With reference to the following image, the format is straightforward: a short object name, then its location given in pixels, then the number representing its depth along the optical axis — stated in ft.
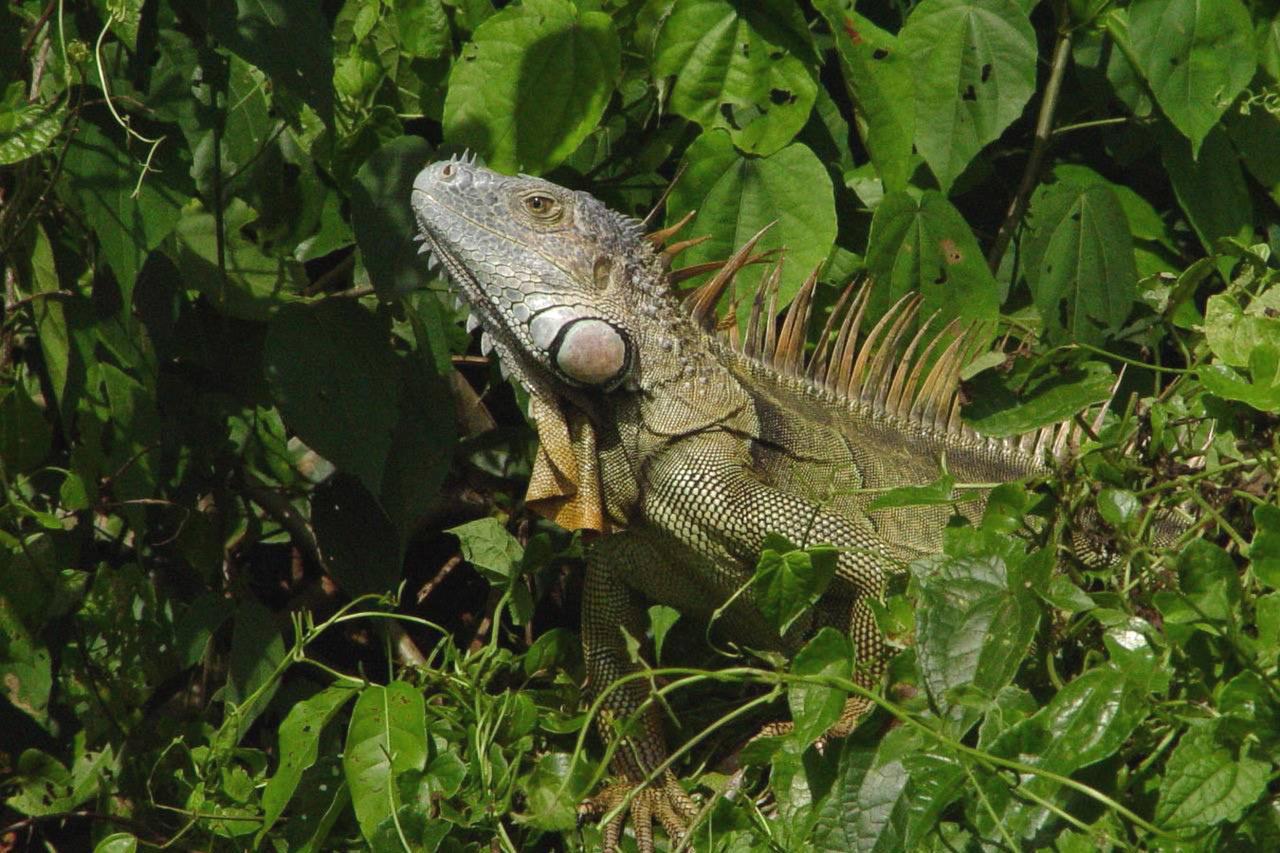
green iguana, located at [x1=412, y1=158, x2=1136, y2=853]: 16.76
